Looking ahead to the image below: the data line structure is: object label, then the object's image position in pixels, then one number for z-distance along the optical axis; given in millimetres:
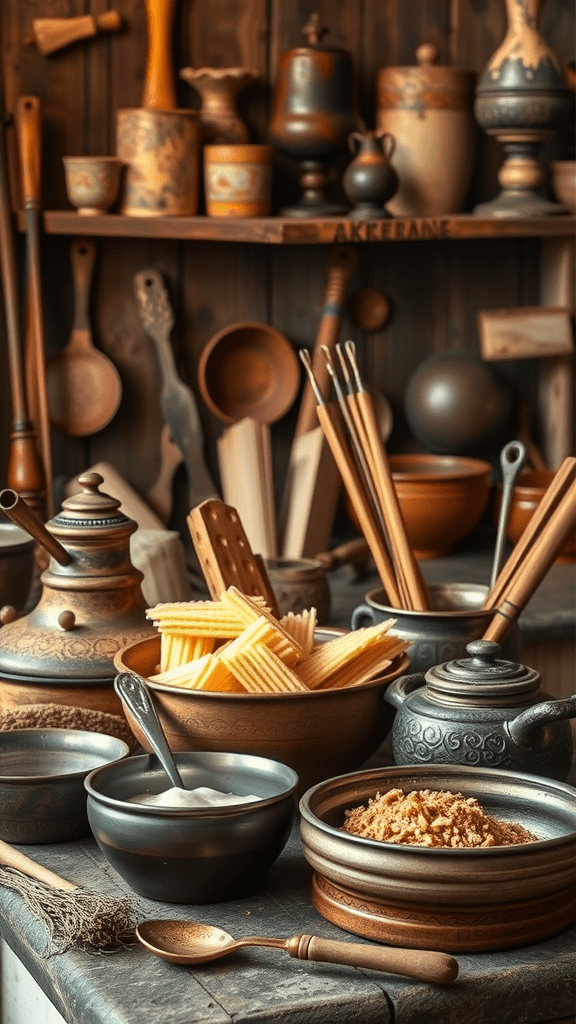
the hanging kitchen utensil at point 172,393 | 2723
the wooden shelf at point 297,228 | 2420
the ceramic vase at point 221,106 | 2596
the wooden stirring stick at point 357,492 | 1506
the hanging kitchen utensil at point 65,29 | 2529
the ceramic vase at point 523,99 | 2551
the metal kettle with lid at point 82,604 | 1393
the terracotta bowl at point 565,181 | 2689
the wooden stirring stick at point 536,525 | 1448
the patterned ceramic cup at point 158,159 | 2527
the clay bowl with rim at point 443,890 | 962
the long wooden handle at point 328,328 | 2740
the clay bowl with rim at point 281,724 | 1188
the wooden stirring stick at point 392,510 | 1509
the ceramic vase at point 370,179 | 2529
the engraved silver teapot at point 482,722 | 1173
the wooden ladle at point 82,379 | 2672
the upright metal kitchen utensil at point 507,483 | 1533
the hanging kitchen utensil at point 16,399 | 2537
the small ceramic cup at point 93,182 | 2508
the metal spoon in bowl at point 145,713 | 1141
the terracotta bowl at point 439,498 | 2635
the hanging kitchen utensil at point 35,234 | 2516
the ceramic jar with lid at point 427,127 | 2652
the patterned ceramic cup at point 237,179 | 2547
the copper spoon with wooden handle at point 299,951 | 933
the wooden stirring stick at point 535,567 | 1403
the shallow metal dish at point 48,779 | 1164
